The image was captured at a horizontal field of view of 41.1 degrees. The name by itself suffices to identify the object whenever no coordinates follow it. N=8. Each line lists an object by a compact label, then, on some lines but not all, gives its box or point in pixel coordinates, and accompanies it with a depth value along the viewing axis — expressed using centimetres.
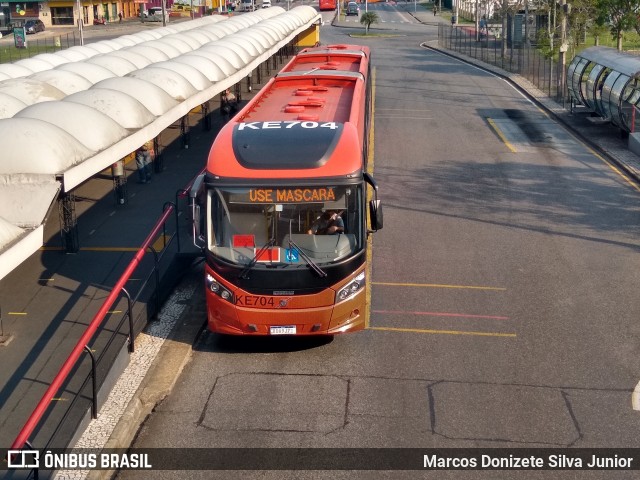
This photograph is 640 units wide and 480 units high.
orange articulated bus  1221
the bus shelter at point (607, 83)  2891
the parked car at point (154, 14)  9944
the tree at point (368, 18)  7848
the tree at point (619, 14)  4306
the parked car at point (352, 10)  10698
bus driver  1235
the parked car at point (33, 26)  8706
